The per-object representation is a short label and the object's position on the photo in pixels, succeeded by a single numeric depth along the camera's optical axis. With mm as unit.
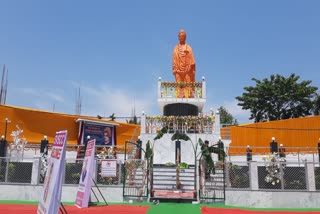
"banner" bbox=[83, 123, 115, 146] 24730
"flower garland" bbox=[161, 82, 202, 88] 21703
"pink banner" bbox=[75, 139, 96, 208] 9992
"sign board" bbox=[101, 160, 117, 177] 13230
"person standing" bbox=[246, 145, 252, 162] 18253
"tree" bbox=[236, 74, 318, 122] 35562
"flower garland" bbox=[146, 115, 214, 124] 19094
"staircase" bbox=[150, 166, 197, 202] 12359
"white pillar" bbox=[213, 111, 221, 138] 18844
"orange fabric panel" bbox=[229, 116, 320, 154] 25531
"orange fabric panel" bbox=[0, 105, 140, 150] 21000
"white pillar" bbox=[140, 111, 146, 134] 19188
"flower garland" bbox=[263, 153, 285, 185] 12594
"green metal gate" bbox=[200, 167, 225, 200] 12641
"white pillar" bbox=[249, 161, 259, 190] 12633
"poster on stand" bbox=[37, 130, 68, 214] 4578
